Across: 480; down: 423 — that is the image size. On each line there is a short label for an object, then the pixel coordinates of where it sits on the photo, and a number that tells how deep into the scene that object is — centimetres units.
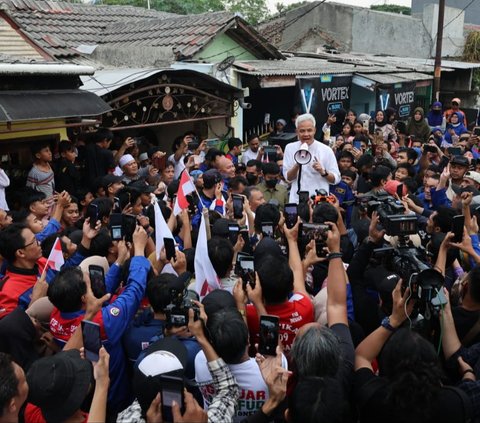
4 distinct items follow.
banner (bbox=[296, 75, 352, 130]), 1153
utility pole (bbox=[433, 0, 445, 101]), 1460
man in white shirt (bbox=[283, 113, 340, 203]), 543
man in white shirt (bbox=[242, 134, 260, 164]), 850
